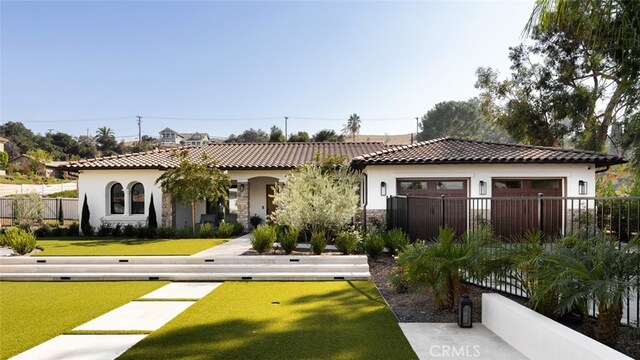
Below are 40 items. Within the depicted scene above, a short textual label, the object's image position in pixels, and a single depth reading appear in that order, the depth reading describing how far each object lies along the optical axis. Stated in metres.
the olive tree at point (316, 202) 10.63
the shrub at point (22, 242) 10.82
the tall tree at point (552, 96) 20.16
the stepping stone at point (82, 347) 4.43
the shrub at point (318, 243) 10.12
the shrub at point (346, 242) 10.24
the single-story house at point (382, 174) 13.65
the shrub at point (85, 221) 16.47
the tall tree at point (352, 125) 78.58
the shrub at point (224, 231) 15.29
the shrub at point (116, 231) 16.28
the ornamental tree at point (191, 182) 15.02
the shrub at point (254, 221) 18.20
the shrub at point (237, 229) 16.23
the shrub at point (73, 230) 16.80
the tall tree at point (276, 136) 34.47
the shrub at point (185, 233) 15.46
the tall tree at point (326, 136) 37.50
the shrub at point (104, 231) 16.39
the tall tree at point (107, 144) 59.97
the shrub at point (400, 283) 7.07
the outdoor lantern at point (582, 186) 13.52
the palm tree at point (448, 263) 5.50
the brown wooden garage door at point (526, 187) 13.97
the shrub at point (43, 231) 15.82
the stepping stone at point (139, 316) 5.50
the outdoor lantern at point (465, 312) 5.20
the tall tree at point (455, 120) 64.12
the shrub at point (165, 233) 15.56
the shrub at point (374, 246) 10.14
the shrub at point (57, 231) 16.48
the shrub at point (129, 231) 15.95
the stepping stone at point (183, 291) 7.35
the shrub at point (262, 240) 10.47
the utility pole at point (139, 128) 67.01
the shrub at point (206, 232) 15.40
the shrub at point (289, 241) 10.27
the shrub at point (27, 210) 15.35
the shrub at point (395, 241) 9.90
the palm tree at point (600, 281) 3.78
